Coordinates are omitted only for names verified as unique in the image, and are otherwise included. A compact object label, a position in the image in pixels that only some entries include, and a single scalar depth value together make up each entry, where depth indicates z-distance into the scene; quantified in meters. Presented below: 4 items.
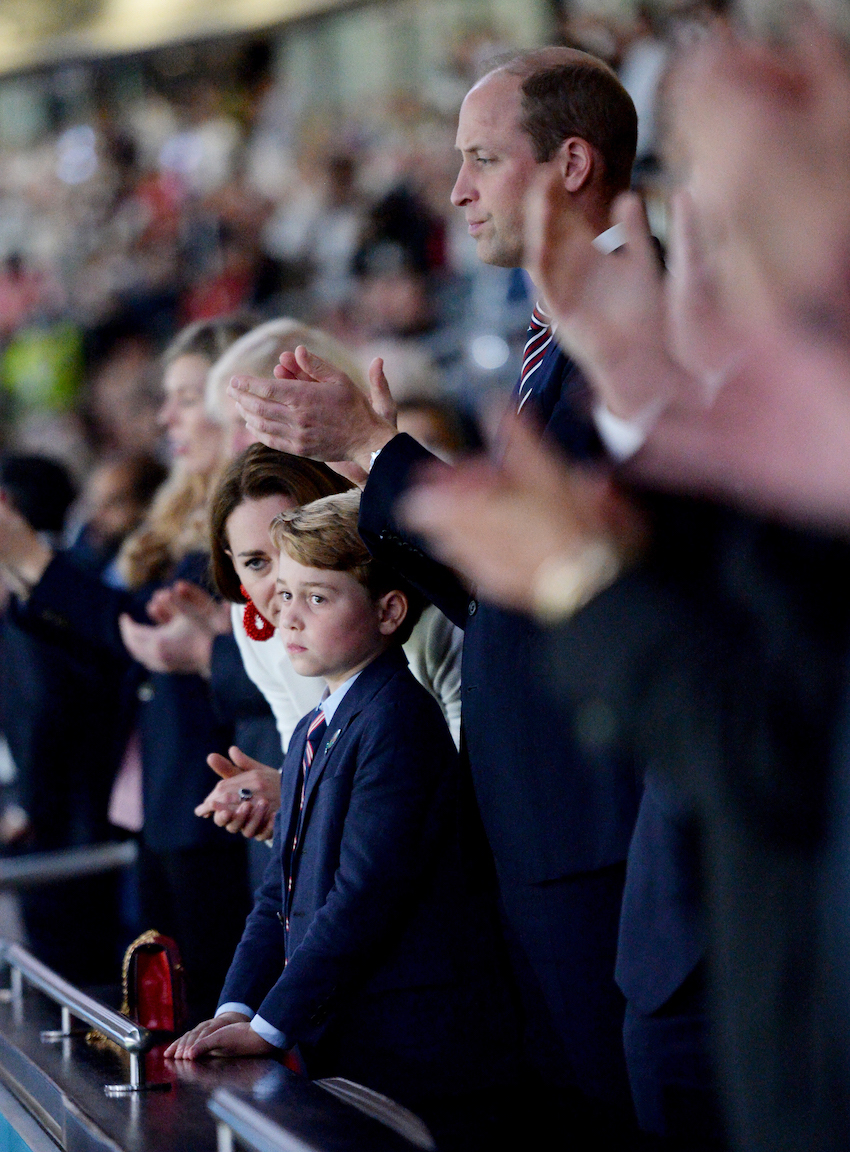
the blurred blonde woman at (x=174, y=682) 7.50
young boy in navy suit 6.80
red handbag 6.97
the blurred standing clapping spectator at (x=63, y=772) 8.14
